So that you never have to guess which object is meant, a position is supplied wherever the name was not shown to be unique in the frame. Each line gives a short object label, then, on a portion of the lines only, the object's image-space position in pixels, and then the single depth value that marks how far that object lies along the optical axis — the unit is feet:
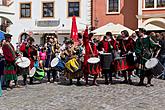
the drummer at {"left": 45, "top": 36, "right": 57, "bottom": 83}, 33.94
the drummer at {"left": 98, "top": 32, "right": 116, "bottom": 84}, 31.76
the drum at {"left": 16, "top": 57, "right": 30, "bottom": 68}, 30.33
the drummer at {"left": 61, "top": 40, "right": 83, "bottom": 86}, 31.75
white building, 85.00
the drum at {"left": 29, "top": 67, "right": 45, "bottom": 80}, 33.14
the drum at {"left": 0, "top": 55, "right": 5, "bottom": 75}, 29.55
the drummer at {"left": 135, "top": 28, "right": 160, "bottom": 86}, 29.87
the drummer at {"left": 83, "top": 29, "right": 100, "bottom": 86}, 30.80
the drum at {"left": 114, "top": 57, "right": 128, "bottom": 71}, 31.16
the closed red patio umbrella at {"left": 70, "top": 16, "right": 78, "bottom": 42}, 45.01
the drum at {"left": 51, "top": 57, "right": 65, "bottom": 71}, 33.20
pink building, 77.66
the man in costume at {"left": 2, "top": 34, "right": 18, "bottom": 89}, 28.98
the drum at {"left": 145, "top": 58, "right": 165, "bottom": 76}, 29.04
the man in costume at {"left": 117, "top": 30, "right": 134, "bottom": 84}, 31.42
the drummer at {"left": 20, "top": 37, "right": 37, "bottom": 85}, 31.97
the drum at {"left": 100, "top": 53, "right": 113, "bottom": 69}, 31.16
